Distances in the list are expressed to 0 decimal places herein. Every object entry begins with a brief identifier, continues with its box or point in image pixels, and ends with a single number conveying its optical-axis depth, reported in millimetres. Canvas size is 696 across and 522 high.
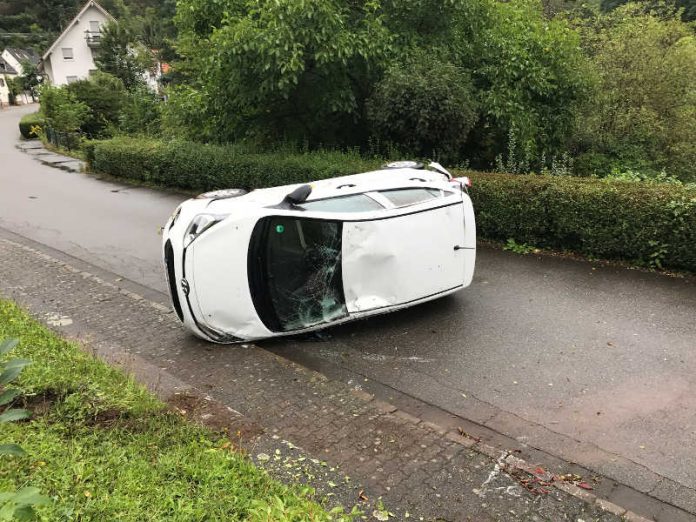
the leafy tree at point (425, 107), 10211
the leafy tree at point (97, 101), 31734
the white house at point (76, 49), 57031
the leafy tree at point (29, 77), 67125
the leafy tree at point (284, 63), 10570
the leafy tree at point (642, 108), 12312
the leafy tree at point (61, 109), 28062
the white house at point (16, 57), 73588
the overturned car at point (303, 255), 5383
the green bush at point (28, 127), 34562
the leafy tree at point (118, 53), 40750
